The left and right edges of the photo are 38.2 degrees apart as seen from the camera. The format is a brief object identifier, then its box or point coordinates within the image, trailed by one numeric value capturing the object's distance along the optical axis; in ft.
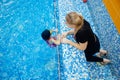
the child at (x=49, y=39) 10.16
